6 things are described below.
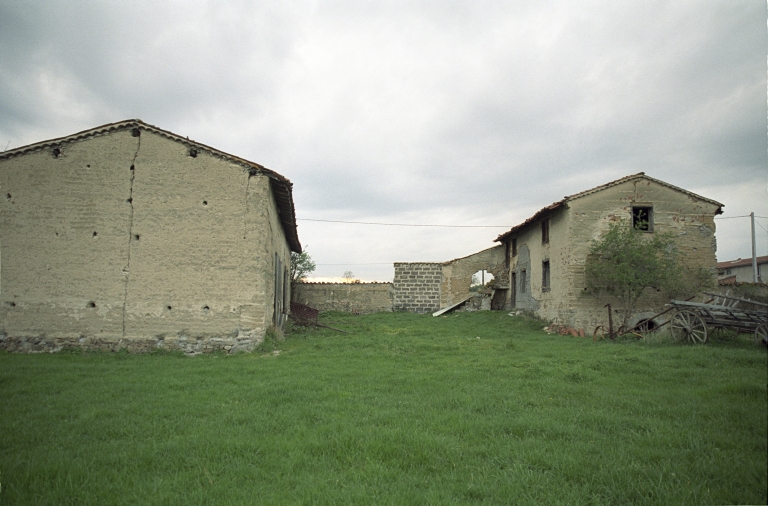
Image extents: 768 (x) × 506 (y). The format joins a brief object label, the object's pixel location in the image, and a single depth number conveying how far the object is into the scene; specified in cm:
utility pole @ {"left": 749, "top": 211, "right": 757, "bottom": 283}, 1945
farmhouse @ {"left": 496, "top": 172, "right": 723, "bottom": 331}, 1505
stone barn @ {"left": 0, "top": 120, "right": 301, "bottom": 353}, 1058
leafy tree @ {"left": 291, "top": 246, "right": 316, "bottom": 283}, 2992
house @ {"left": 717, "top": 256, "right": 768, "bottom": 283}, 3244
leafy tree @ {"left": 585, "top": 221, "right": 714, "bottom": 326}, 1380
